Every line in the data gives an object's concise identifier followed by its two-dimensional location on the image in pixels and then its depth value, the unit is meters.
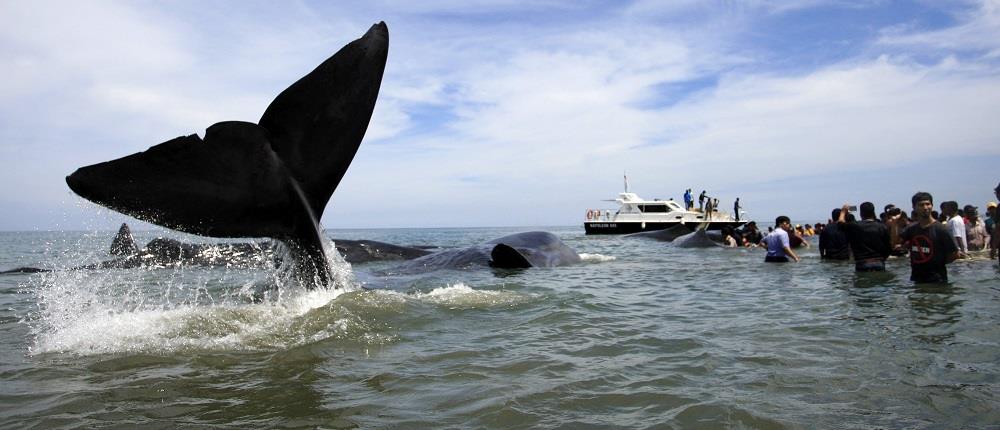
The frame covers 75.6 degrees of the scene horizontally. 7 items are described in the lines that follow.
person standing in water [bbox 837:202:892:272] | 11.13
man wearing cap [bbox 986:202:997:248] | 15.39
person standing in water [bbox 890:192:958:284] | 8.72
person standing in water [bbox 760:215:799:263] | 14.91
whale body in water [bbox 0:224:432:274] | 15.39
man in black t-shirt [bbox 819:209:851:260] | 14.82
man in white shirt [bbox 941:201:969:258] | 13.88
